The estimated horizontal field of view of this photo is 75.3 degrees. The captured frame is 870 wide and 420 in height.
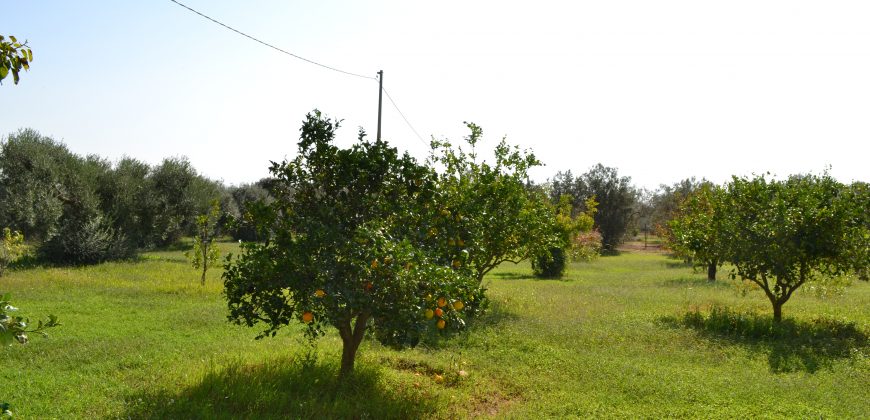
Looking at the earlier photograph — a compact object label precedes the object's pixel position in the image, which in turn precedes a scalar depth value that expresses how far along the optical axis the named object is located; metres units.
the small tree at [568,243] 18.16
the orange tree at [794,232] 12.67
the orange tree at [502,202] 13.16
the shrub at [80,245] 24.12
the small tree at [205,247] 18.53
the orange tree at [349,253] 6.42
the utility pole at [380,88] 15.09
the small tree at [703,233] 14.24
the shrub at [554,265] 27.45
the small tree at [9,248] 18.84
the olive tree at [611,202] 52.19
